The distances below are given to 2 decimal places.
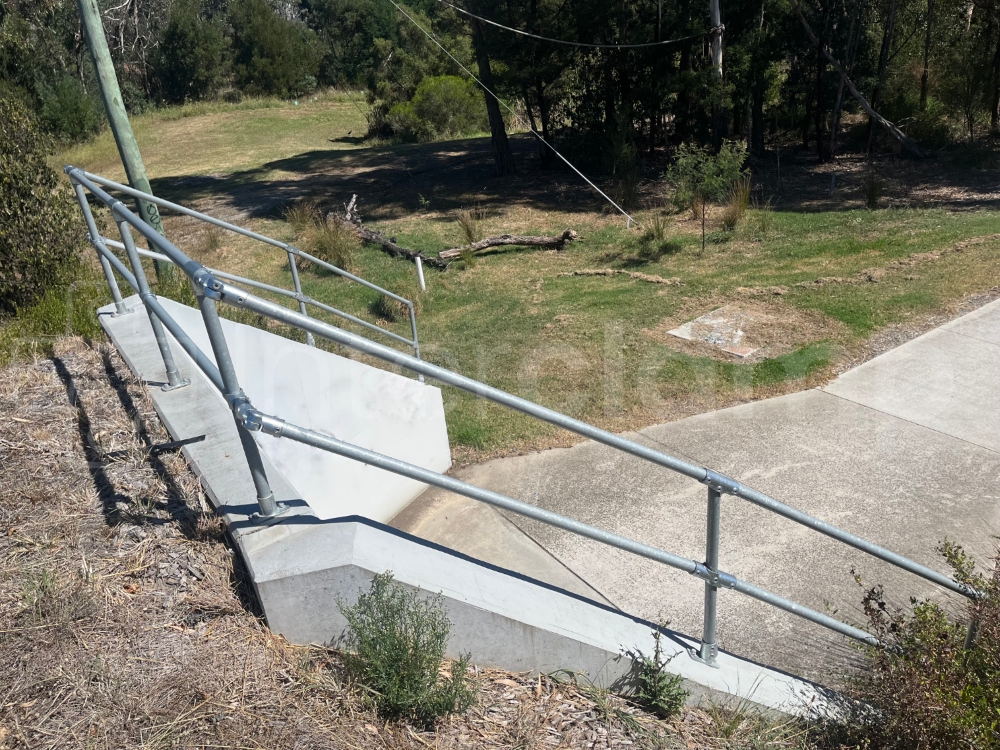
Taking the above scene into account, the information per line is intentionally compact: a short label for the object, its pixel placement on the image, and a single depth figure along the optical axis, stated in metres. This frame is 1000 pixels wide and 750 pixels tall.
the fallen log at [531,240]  12.48
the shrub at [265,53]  42.84
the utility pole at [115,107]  8.03
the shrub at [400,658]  2.36
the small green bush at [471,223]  12.59
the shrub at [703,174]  12.19
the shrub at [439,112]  26.36
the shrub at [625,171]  14.88
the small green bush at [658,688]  2.77
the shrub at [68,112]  25.86
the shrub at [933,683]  2.52
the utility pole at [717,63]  14.44
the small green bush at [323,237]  11.95
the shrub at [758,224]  11.97
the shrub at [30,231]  6.62
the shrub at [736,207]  12.19
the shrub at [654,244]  11.60
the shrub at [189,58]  40.62
